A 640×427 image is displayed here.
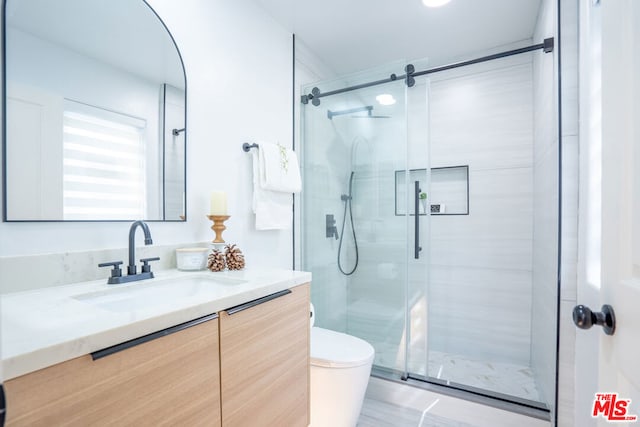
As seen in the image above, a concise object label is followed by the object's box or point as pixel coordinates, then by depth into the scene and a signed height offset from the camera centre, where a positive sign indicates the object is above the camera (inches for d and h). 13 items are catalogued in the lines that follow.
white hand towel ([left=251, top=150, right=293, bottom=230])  68.0 +1.2
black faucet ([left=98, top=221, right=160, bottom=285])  40.5 -7.4
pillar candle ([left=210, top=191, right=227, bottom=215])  55.9 +1.6
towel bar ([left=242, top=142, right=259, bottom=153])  67.7 +14.4
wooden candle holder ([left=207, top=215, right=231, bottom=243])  56.2 -2.6
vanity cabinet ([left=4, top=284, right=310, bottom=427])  20.7 -14.6
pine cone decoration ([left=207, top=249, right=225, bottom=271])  51.5 -8.2
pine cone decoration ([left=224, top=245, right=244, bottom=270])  53.1 -8.1
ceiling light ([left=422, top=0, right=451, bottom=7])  71.6 +48.7
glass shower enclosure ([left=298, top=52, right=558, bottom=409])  79.6 -2.8
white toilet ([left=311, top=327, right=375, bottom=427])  55.7 -31.4
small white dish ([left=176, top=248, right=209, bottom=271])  50.7 -7.7
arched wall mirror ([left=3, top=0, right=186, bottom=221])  37.2 +13.9
